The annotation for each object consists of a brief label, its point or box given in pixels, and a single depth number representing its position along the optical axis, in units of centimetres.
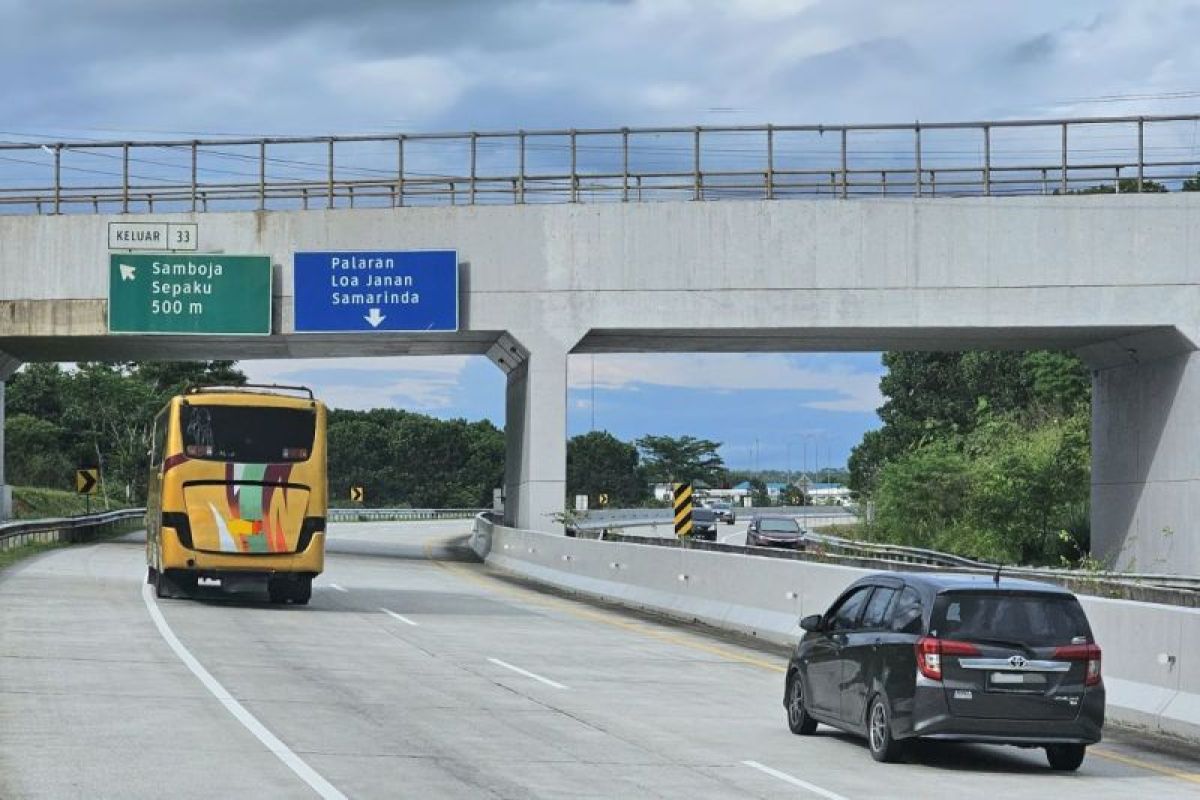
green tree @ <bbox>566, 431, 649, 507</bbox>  19038
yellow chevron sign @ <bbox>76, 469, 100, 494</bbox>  6228
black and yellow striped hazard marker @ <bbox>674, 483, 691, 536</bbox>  5453
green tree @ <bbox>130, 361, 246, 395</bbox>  11881
